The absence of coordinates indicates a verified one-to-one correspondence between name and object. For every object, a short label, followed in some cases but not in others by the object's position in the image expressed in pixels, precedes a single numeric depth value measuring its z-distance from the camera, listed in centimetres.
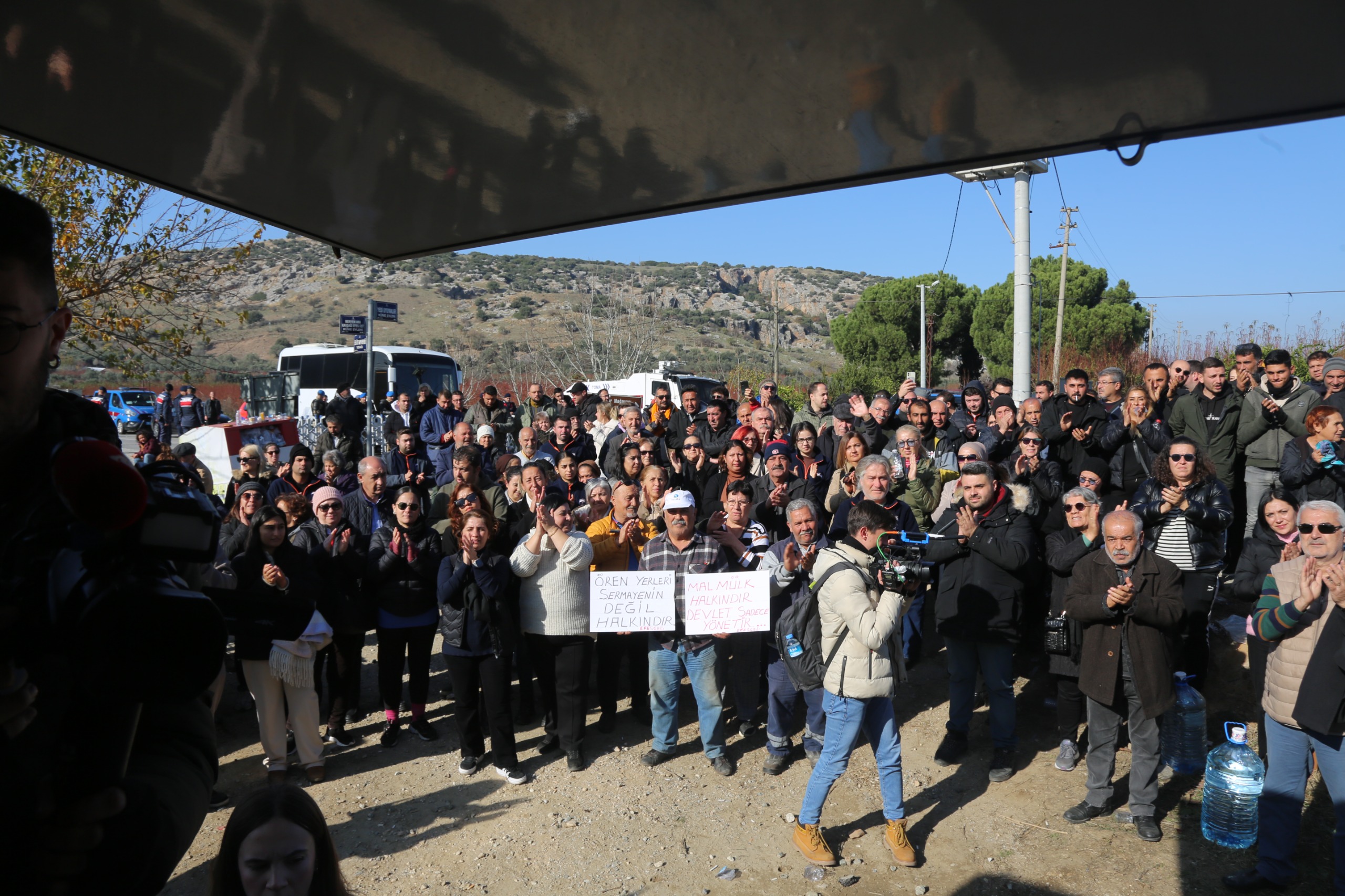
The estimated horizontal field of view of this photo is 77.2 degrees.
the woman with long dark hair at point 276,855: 211
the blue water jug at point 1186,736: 583
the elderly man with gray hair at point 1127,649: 511
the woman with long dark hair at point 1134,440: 757
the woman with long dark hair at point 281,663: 583
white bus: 2220
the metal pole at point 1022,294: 1327
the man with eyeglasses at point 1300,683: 427
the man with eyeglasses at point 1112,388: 845
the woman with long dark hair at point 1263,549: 545
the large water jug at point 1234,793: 503
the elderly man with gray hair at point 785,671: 608
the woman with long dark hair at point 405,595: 649
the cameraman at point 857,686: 497
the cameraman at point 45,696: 89
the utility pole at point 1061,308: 3186
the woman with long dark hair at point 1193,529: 598
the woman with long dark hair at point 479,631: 611
